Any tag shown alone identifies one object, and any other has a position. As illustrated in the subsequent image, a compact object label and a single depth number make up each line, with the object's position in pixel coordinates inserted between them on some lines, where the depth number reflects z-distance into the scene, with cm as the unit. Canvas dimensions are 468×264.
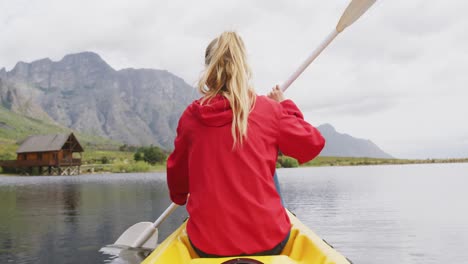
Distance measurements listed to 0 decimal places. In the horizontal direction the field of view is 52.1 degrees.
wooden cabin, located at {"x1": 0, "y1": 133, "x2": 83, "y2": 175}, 6347
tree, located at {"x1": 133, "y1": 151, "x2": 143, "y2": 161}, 7656
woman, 261
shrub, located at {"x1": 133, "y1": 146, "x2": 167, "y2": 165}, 7469
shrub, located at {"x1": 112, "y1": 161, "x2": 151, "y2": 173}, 6869
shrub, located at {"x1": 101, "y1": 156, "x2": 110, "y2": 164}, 8262
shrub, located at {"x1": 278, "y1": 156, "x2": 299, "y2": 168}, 7764
